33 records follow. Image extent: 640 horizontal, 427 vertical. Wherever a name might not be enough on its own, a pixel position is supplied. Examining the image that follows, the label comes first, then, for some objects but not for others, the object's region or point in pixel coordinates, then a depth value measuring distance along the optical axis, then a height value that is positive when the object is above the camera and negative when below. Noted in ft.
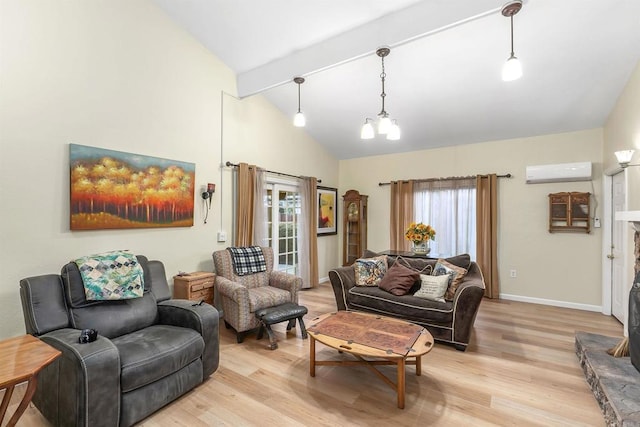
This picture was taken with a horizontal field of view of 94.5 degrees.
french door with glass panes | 15.76 -0.58
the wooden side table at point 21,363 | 4.35 -2.41
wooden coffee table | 6.84 -3.20
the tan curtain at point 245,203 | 13.26 +0.43
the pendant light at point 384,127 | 8.63 +2.58
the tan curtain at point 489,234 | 15.48 -1.09
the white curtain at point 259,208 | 13.98 +0.22
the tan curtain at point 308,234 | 17.04 -1.25
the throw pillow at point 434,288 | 10.75 -2.77
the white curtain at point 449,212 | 16.31 +0.08
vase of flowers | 14.60 -1.17
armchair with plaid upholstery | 10.15 -2.98
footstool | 9.87 -3.52
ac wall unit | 13.50 +1.95
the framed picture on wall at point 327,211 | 18.97 +0.13
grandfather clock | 19.22 -0.86
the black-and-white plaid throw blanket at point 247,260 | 11.82 -1.94
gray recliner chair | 5.60 -3.07
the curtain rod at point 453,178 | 15.47 +1.99
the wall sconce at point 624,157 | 9.99 +1.96
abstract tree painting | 8.71 +0.74
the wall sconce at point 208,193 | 12.05 +0.80
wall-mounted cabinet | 13.70 +0.08
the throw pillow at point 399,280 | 11.52 -2.67
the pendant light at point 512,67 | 6.72 +3.35
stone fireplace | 5.80 -3.77
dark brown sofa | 9.73 -3.30
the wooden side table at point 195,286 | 10.50 -2.68
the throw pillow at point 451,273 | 10.78 -2.27
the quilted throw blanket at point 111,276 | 7.43 -1.68
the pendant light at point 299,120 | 10.66 +3.39
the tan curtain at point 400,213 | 17.88 +0.01
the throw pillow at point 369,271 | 12.50 -2.49
